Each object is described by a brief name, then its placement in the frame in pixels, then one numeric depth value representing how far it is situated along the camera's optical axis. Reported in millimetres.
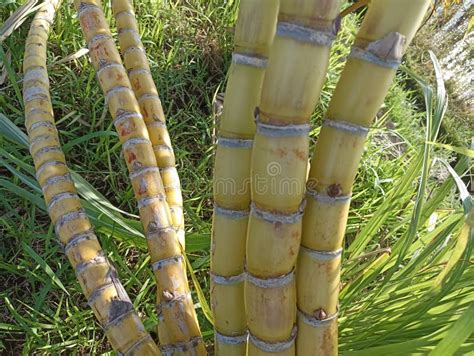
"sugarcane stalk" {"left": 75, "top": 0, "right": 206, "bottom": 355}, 623
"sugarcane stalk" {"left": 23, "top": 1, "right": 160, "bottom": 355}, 599
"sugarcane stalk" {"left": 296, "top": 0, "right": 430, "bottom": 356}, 406
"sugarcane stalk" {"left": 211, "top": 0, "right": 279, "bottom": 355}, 468
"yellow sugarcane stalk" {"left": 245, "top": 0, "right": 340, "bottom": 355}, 391
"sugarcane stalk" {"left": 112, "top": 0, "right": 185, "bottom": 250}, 785
